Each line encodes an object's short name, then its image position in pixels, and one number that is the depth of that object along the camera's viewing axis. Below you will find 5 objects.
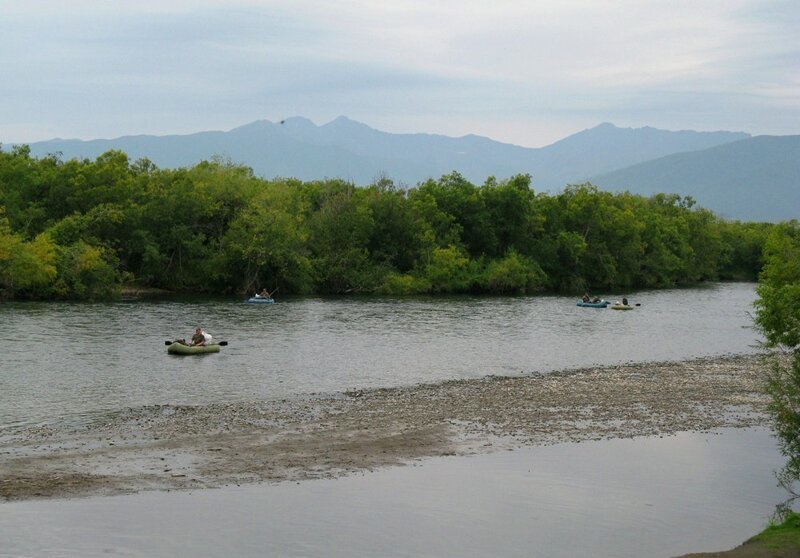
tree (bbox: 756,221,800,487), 19.61
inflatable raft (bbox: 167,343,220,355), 44.50
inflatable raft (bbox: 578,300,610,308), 82.19
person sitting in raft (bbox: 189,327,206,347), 45.56
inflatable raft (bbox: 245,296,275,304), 76.88
